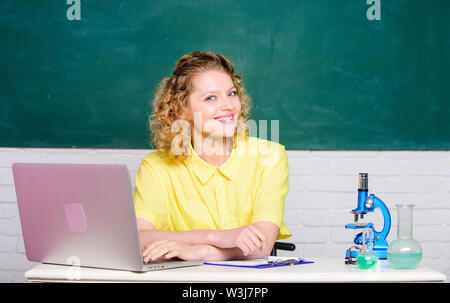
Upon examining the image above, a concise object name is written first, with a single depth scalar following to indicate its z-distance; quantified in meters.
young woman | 2.01
